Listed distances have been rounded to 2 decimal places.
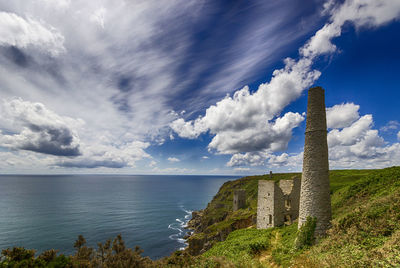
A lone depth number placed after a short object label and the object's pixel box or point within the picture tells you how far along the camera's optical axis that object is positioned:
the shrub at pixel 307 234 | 16.16
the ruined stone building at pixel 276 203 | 27.25
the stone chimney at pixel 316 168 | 16.42
